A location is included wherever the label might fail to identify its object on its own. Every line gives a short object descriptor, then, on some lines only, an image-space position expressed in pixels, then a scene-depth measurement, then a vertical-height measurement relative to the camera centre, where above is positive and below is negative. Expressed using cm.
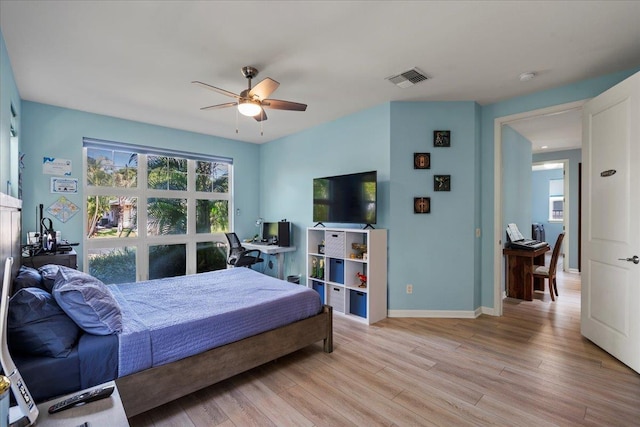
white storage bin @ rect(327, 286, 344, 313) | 382 -116
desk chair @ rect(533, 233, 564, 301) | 426 -90
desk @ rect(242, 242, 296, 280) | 468 -64
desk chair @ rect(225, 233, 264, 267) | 474 -73
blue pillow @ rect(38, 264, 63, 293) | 193 -45
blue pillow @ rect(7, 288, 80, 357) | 150 -62
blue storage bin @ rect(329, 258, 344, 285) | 383 -80
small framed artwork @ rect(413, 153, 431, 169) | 366 +63
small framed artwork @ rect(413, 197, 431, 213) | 365 +7
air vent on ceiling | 284 +134
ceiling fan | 250 +102
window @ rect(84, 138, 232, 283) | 417 -1
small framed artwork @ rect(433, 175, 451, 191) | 364 +35
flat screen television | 365 +16
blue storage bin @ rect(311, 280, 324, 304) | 412 -108
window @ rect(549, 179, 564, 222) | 843 +29
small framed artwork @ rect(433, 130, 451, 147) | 364 +90
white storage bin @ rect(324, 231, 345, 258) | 376 -44
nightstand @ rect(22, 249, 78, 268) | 285 -49
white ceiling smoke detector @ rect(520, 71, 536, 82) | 286 +133
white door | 239 -10
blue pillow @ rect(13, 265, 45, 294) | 185 -45
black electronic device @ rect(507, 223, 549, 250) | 433 -49
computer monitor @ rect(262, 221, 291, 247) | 492 -39
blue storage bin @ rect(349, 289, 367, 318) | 359 -116
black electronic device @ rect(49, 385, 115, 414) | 122 -82
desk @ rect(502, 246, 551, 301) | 433 -93
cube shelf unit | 350 -81
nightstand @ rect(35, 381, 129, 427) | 114 -83
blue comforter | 182 -77
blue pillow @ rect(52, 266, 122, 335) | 170 -57
